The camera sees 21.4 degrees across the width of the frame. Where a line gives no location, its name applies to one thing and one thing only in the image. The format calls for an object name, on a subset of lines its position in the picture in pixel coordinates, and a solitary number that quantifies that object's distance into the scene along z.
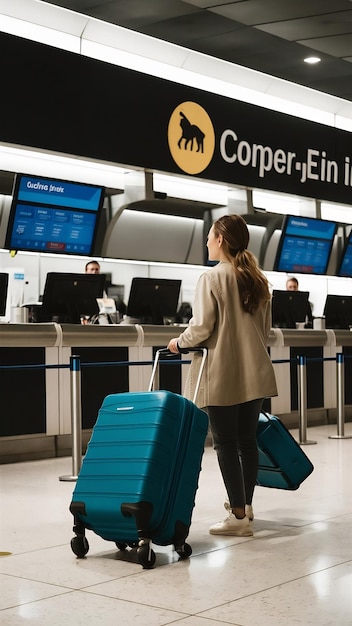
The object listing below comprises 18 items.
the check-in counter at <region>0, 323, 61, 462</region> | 7.18
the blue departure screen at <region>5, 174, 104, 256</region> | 8.69
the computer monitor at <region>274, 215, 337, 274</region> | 11.67
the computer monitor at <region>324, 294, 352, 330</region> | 10.52
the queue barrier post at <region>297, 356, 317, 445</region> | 8.09
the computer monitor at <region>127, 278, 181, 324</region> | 8.51
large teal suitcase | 3.64
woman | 4.20
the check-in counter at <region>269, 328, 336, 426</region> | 9.38
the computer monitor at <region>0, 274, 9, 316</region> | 7.23
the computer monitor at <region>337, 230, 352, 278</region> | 12.79
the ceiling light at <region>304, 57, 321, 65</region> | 10.37
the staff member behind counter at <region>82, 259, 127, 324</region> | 8.70
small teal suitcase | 4.54
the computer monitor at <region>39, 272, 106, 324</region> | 7.91
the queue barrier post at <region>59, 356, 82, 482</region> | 6.29
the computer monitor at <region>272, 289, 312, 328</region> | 10.00
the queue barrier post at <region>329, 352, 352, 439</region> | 8.63
